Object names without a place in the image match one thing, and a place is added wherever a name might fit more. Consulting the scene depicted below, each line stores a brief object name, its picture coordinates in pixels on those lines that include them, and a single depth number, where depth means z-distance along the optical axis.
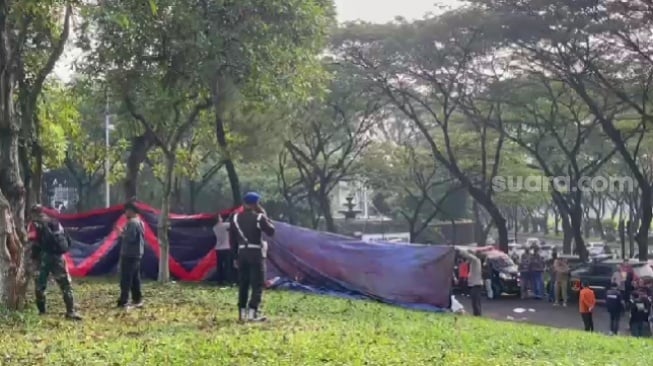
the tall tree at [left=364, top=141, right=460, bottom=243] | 39.03
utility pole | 23.97
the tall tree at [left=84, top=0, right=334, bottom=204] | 15.57
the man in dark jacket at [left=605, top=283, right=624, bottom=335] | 18.07
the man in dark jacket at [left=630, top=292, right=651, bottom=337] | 17.89
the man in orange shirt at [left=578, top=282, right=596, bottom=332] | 17.34
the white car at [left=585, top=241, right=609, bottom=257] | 42.69
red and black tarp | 16.55
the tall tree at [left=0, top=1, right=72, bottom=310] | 11.38
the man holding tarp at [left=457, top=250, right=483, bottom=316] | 18.22
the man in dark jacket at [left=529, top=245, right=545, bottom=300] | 25.48
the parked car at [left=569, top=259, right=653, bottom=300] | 24.05
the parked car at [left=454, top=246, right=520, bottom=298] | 25.61
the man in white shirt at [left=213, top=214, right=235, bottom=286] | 17.44
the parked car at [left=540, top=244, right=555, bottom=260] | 36.25
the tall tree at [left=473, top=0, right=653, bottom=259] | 23.89
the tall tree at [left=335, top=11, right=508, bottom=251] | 27.56
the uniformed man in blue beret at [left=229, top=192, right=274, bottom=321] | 11.08
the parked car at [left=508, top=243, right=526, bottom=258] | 35.81
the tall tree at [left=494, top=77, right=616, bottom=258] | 30.45
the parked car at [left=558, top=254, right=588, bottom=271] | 25.68
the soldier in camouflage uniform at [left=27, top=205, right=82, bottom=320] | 11.37
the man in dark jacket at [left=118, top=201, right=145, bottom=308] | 12.45
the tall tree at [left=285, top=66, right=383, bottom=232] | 30.34
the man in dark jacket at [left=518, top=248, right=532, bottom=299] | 25.64
